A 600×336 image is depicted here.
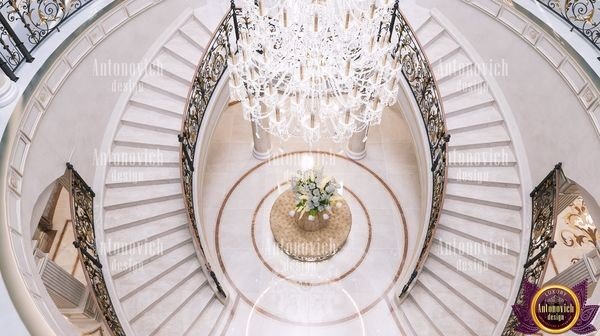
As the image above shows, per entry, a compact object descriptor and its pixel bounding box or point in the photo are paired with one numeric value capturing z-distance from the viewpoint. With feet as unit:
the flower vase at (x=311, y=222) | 27.09
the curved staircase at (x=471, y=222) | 22.49
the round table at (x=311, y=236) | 27.63
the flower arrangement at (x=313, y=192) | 25.34
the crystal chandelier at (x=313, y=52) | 14.60
